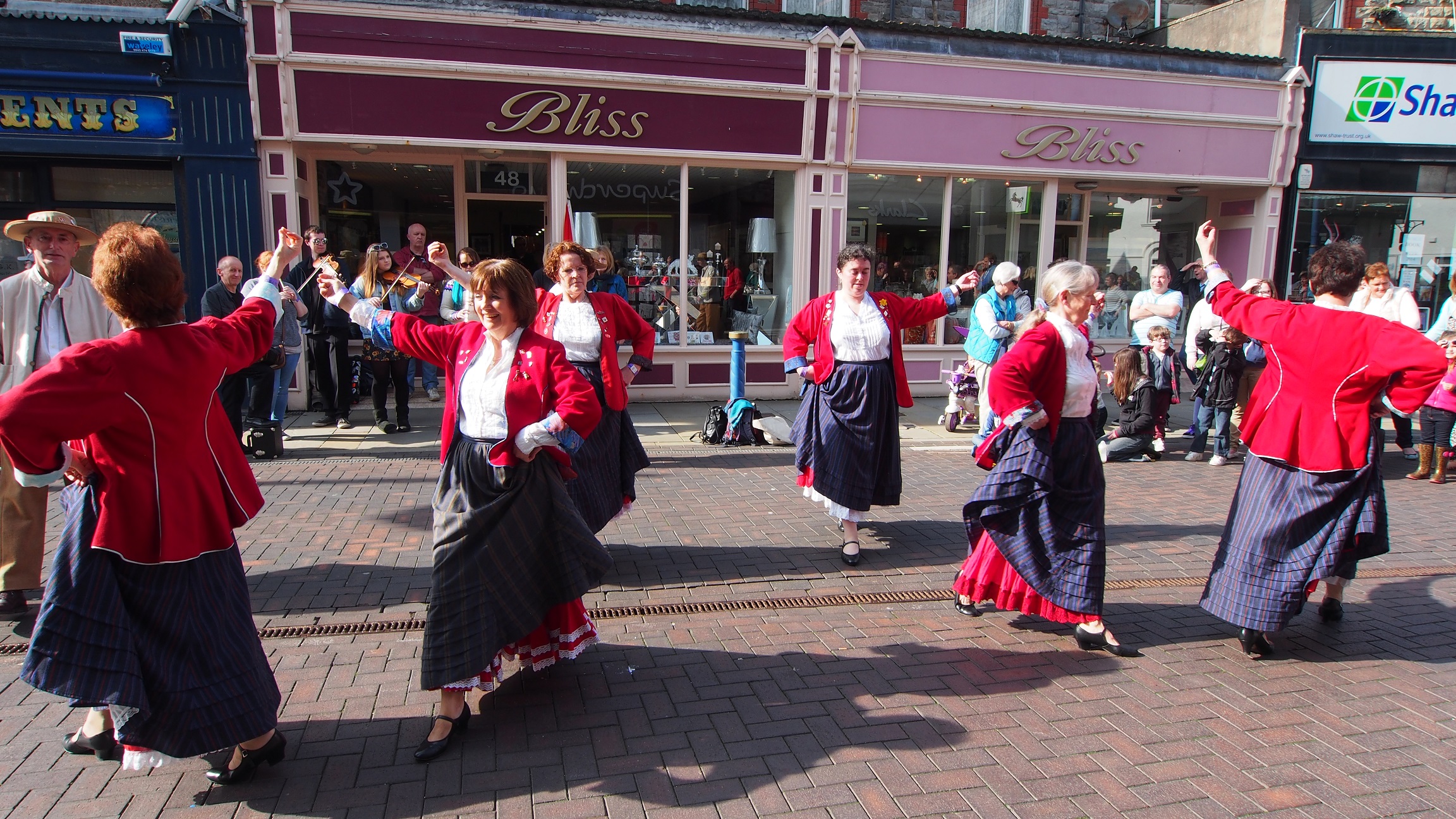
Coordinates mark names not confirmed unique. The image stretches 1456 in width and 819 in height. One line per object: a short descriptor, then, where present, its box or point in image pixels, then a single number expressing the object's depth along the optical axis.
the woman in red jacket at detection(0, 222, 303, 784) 2.59
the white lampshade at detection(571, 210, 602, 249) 10.56
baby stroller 9.51
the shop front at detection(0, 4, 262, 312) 8.63
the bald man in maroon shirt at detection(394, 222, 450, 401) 9.19
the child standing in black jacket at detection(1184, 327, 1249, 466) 8.48
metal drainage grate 4.14
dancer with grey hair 3.95
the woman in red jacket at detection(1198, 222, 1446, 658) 3.80
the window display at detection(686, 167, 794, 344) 11.01
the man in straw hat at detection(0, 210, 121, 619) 4.12
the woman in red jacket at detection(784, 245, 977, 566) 5.20
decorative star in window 10.60
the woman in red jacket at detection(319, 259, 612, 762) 3.12
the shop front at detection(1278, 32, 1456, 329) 12.41
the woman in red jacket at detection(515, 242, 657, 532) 4.99
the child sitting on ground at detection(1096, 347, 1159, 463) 8.35
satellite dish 13.63
